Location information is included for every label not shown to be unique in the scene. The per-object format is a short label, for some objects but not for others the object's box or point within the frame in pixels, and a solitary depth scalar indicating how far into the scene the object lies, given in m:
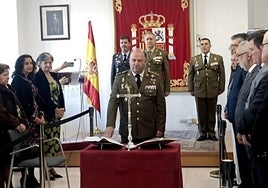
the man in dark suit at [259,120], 3.28
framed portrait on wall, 9.23
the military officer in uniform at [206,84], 7.45
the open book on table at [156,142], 3.76
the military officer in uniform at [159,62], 7.06
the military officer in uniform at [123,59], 7.26
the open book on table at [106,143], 3.79
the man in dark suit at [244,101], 4.05
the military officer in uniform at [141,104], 4.38
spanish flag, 8.88
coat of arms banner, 8.82
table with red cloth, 3.68
